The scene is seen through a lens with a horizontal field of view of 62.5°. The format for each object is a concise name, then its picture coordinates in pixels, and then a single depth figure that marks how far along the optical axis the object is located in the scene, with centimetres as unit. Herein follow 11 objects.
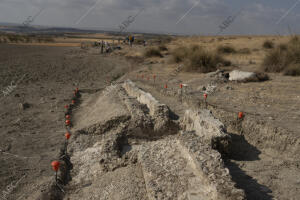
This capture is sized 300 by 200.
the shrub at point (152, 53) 2342
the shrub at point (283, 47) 1396
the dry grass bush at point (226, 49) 2137
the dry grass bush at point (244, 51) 2084
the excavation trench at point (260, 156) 345
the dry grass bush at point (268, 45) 2255
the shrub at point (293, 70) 1060
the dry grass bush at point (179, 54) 1728
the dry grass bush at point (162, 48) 2735
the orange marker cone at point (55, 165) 395
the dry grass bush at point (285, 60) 1079
